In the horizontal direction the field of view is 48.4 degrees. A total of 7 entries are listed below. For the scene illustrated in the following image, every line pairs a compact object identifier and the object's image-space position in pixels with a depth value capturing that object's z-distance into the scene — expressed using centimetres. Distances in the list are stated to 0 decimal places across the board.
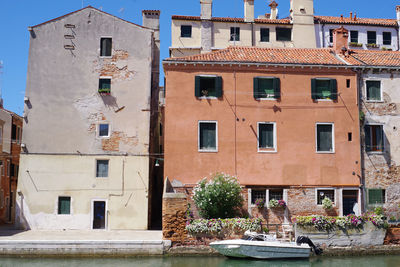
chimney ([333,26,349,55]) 2617
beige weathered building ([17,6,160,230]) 2391
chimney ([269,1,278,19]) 3794
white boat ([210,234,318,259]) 1886
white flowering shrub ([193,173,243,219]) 2069
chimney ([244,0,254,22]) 3503
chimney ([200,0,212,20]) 3425
